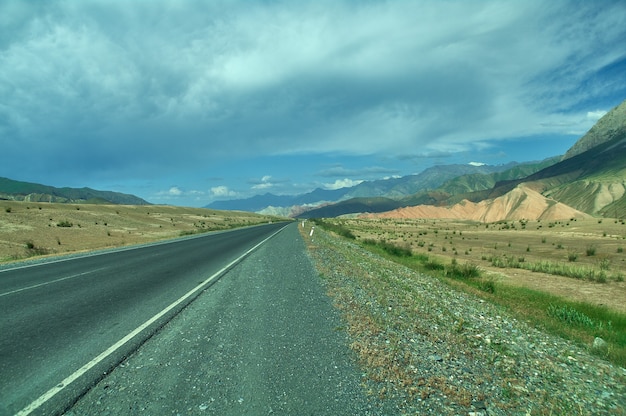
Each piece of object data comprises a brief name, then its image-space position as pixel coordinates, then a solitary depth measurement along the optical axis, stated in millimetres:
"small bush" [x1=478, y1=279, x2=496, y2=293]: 13743
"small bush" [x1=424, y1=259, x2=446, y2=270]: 19766
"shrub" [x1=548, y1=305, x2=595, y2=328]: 9047
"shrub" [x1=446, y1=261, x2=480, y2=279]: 17272
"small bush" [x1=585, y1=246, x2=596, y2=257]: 27406
